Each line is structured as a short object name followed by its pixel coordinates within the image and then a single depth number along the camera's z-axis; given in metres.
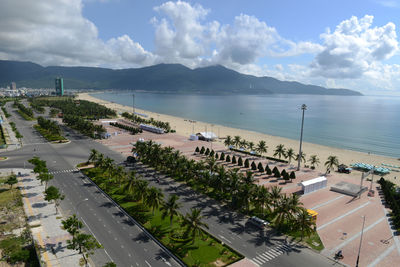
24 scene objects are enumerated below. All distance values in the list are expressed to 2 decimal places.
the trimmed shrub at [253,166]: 73.62
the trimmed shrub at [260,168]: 72.00
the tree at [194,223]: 35.31
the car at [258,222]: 41.75
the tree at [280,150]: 83.69
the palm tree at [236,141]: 97.94
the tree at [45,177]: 51.69
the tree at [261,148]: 87.62
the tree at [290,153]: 80.25
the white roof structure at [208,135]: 114.11
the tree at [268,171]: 69.62
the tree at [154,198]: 42.28
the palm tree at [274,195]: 43.88
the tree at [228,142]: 98.16
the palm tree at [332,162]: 73.31
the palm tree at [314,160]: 77.91
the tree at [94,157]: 64.12
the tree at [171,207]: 39.06
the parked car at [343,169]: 76.50
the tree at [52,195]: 43.40
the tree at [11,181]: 51.66
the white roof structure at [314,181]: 57.00
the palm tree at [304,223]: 37.75
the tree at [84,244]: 31.19
